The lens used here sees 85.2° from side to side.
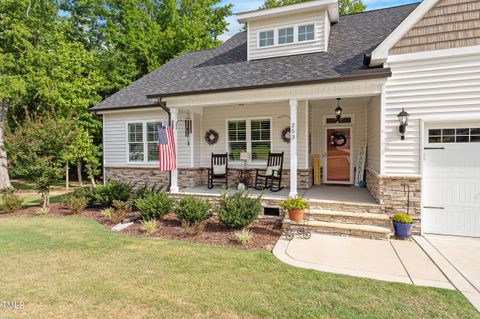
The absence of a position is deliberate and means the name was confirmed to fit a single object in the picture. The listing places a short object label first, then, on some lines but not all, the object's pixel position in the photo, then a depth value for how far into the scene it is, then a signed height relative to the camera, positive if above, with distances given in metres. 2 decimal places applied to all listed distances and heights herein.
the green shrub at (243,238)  5.16 -1.75
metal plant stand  5.51 -1.77
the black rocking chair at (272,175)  8.27 -0.81
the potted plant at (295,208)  5.81 -1.29
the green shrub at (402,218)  5.36 -1.43
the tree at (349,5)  18.30 +10.31
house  5.46 +1.24
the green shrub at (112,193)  7.94 -1.29
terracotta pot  5.80 -1.45
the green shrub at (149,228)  5.94 -1.77
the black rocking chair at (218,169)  9.03 -0.65
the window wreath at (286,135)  8.68 +0.51
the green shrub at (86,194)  8.32 -1.38
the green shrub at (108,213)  6.88 -1.72
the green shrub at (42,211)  7.87 -1.81
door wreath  9.49 +0.39
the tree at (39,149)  7.75 +0.07
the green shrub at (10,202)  8.20 -1.62
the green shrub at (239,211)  5.78 -1.37
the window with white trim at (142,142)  9.88 +0.34
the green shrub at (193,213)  5.85 -1.46
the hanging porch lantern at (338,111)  8.48 +1.27
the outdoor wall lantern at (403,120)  5.57 +0.63
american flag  7.61 +0.08
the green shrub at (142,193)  7.40 -1.21
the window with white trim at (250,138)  9.09 +0.44
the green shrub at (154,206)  6.58 -1.40
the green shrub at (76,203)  7.79 -1.58
